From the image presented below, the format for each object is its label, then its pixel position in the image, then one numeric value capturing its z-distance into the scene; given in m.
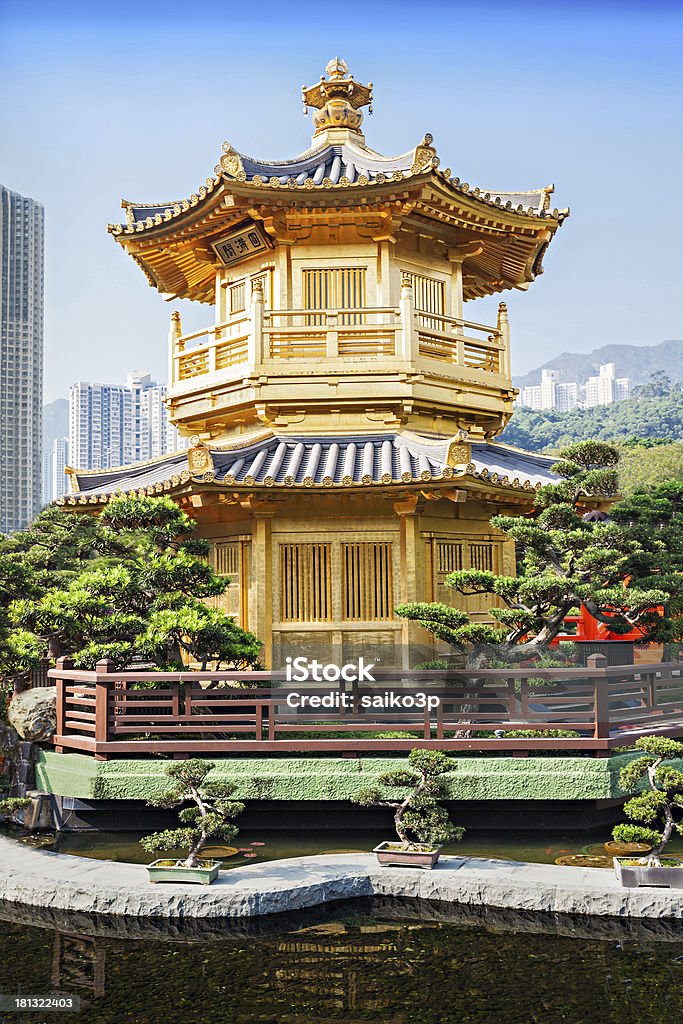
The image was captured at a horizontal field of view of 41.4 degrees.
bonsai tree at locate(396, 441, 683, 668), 11.10
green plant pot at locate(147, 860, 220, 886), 8.28
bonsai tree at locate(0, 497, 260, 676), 10.84
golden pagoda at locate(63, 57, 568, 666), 13.23
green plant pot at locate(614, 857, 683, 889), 8.12
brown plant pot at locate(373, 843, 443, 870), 8.75
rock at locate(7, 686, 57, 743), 11.47
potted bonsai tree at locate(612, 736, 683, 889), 8.13
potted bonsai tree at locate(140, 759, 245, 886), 8.38
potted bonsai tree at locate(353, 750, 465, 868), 8.93
